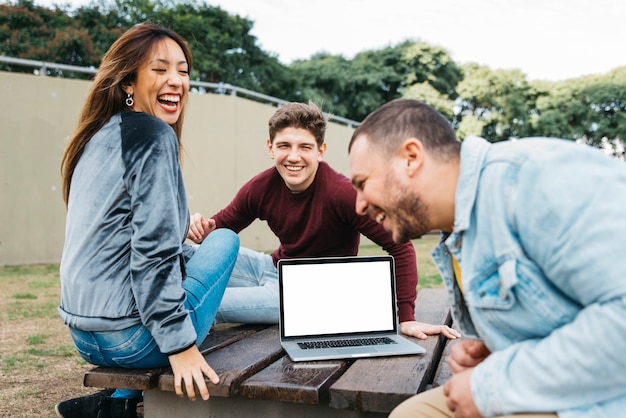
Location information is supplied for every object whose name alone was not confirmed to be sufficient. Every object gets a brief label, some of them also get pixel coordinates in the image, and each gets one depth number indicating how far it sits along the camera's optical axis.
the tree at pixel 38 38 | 17.23
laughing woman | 1.91
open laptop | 2.36
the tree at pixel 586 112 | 28.86
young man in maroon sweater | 2.79
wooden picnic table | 1.73
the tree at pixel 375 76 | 28.16
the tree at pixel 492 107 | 28.38
